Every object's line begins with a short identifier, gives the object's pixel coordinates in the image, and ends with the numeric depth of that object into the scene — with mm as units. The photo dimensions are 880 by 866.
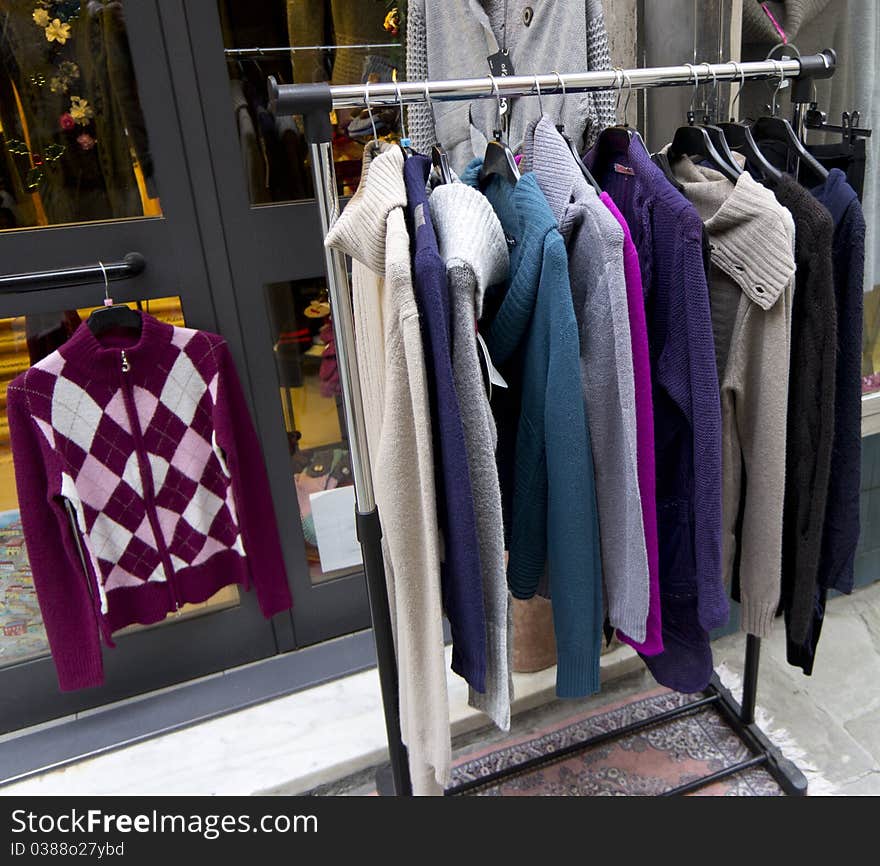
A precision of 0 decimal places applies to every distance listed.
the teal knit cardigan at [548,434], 879
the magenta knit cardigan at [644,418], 917
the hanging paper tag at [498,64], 1162
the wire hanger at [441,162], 969
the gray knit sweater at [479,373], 824
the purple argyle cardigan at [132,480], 1396
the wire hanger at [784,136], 1103
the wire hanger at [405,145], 917
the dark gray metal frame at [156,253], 1382
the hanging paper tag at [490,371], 853
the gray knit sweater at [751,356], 979
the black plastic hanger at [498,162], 964
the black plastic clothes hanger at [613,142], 1037
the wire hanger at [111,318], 1378
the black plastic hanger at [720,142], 1068
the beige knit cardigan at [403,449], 818
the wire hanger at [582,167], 964
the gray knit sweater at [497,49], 1332
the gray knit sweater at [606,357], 896
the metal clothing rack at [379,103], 869
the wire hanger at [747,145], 1073
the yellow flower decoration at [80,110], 1401
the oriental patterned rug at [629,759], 1548
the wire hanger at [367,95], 890
